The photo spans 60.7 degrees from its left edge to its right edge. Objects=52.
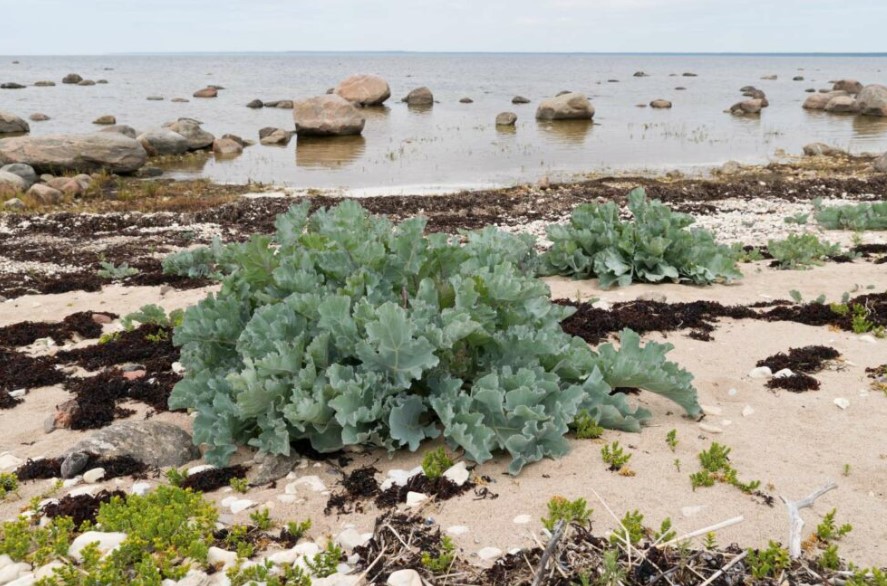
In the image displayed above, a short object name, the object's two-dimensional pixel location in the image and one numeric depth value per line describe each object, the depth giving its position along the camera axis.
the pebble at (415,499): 3.24
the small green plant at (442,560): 2.75
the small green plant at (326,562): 2.78
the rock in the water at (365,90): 43.91
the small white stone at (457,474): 3.39
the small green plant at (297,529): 3.04
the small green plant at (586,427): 3.84
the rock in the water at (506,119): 33.62
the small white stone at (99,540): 2.91
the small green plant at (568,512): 2.91
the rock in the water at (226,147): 25.16
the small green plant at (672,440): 3.72
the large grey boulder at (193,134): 25.62
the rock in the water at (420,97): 46.69
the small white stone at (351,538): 2.99
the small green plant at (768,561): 2.60
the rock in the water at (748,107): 40.25
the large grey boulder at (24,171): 17.77
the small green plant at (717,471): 3.29
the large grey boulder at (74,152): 19.89
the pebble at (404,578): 2.68
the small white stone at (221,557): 2.87
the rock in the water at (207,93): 54.75
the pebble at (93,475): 3.63
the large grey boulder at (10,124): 31.05
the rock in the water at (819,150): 22.97
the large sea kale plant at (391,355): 3.55
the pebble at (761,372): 4.83
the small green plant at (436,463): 3.42
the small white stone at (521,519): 3.06
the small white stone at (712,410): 4.24
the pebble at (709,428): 3.97
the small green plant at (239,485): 3.48
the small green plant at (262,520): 3.12
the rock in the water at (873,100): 37.69
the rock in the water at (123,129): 26.10
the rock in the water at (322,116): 28.61
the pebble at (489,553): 2.85
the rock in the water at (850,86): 51.75
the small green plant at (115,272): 8.39
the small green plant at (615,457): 3.48
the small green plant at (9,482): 3.60
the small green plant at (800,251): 8.04
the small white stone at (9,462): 3.86
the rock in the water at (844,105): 40.47
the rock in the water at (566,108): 35.82
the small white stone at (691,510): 3.08
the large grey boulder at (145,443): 3.83
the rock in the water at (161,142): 24.17
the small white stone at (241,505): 3.31
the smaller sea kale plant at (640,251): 7.46
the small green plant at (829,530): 2.83
